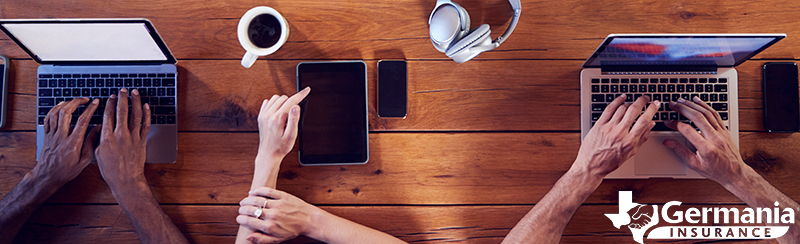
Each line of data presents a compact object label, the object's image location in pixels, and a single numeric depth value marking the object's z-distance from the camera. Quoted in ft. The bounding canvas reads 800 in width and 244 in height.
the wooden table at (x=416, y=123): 4.05
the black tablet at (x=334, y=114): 3.95
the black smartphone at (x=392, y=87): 4.00
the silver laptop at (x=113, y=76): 3.73
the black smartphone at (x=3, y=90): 4.04
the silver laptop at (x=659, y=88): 3.82
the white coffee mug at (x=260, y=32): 3.55
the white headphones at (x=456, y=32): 3.33
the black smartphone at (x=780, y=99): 3.95
